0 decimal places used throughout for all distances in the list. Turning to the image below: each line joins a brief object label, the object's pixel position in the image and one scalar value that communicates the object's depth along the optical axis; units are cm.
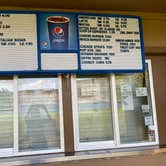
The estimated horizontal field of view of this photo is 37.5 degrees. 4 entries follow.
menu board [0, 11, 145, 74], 240
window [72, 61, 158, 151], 255
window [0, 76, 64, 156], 239
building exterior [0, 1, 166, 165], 239
